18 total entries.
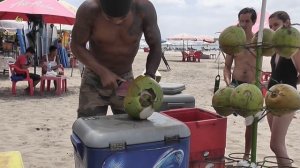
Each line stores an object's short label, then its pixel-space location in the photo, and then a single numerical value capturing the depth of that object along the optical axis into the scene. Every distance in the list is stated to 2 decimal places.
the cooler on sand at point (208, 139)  2.69
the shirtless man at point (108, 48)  2.80
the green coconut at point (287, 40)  1.97
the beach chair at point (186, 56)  31.45
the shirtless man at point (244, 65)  3.90
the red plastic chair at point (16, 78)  9.69
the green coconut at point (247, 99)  1.88
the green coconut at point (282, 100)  1.92
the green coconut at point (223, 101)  2.04
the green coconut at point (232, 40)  2.03
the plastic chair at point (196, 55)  31.52
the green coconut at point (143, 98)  2.34
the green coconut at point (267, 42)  2.05
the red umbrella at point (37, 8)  9.53
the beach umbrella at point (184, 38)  38.44
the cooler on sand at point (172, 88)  4.20
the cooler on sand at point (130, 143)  2.09
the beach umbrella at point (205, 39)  39.16
